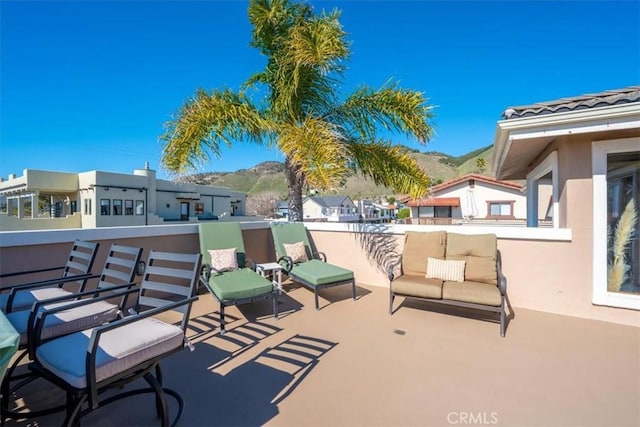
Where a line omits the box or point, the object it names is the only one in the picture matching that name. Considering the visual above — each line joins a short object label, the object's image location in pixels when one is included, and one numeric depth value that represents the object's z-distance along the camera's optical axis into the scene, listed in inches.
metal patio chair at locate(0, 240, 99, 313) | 100.9
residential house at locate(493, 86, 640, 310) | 148.9
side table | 194.2
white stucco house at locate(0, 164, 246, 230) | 711.1
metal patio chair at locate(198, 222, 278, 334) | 153.0
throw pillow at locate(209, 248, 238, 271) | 190.4
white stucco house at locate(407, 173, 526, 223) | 808.3
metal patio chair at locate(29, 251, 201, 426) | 64.9
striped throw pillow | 168.7
